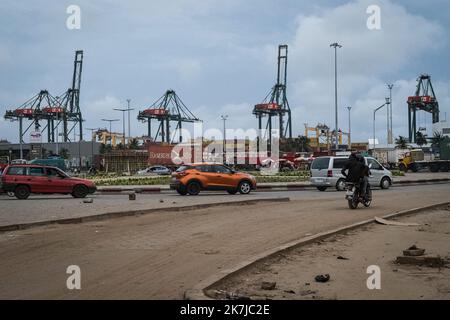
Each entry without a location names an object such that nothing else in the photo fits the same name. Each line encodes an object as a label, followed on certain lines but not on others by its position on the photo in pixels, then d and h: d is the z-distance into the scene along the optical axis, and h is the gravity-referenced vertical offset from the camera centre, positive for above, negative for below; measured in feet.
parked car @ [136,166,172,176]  185.06 -1.37
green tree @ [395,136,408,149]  316.27 +13.70
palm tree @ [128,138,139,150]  422.41 +17.72
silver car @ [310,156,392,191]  91.91 -1.17
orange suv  82.84 -1.90
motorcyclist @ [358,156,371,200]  53.93 -1.48
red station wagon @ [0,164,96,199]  78.48 -1.99
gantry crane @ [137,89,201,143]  436.39 +38.97
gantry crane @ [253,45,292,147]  419.95 +43.25
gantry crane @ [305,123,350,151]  491.35 +25.45
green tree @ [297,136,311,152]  421.18 +16.96
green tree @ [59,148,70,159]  327.67 +8.76
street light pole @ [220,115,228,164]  221.37 +6.97
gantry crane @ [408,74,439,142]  403.75 +41.84
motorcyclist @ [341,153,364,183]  53.31 -0.43
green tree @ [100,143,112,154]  388.06 +14.13
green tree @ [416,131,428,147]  375.25 +16.47
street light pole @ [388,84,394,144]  342.58 +17.76
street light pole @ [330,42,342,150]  186.29 +26.86
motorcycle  53.67 -2.77
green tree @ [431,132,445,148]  319.37 +16.20
